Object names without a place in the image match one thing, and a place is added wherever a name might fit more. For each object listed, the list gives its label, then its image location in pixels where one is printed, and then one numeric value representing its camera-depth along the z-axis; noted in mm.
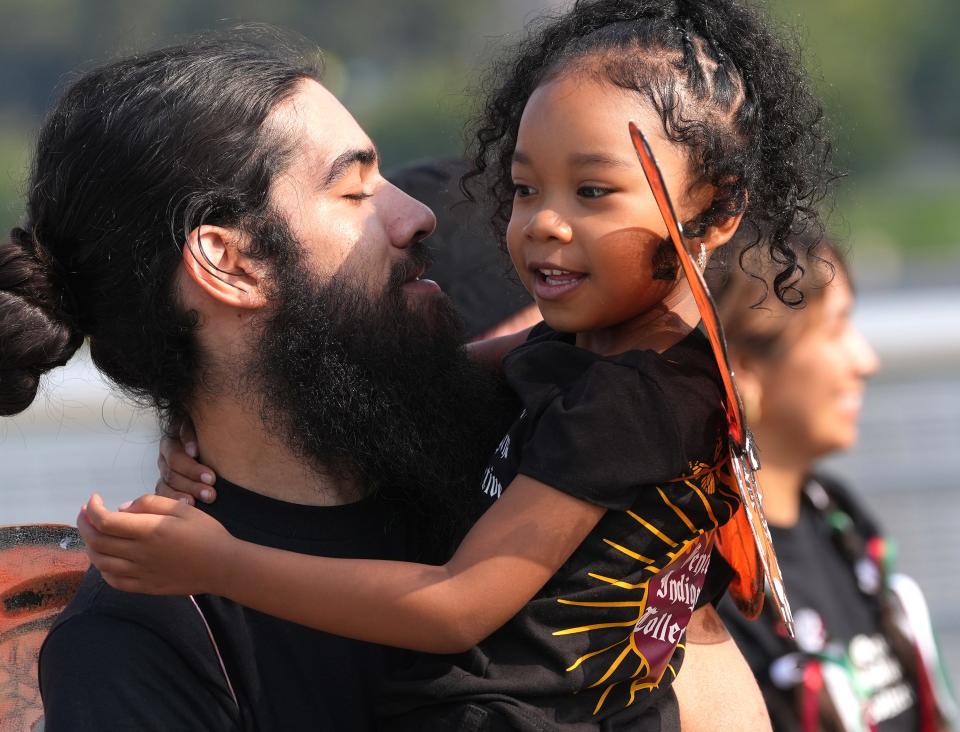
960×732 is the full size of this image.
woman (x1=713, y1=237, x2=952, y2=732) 7430
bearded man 5207
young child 4355
